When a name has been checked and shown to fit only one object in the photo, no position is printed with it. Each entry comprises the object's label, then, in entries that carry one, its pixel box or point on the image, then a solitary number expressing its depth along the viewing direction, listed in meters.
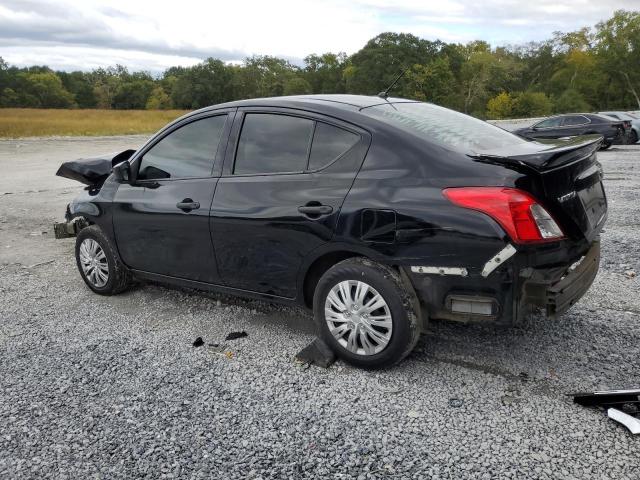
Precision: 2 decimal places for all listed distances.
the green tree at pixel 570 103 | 74.06
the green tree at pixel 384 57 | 78.81
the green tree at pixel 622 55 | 77.75
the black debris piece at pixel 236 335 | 4.30
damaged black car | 3.17
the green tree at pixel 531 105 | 72.75
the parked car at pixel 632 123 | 20.98
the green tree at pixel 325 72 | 100.69
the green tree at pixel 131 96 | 97.12
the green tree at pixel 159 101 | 91.31
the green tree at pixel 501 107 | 73.75
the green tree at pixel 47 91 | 87.06
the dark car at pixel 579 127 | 19.70
